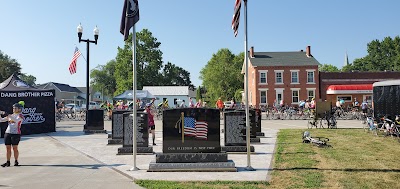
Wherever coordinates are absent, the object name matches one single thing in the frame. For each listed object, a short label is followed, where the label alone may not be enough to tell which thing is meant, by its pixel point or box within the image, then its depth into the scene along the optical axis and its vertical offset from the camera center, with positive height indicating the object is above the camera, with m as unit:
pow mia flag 9.09 +2.36
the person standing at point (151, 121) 13.68 -0.62
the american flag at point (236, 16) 9.00 +2.29
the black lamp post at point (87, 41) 20.14 +3.76
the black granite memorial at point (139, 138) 12.18 -1.12
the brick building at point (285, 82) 50.28 +3.30
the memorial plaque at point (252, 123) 14.42 -0.72
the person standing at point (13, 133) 10.13 -0.77
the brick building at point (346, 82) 47.21 +3.32
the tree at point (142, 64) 63.81 +7.74
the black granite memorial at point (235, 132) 12.22 -0.91
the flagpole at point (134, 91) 9.05 +0.38
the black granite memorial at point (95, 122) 19.83 -0.90
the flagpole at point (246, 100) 8.86 +0.14
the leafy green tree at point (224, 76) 74.69 +6.25
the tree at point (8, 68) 69.56 +7.80
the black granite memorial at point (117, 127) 14.58 -0.89
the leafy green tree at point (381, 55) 95.38 +13.73
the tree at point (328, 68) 116.12 +12.20
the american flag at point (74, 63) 22.34 +2.69
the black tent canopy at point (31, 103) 18.95 +0.16
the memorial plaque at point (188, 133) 9.23 -0.72
